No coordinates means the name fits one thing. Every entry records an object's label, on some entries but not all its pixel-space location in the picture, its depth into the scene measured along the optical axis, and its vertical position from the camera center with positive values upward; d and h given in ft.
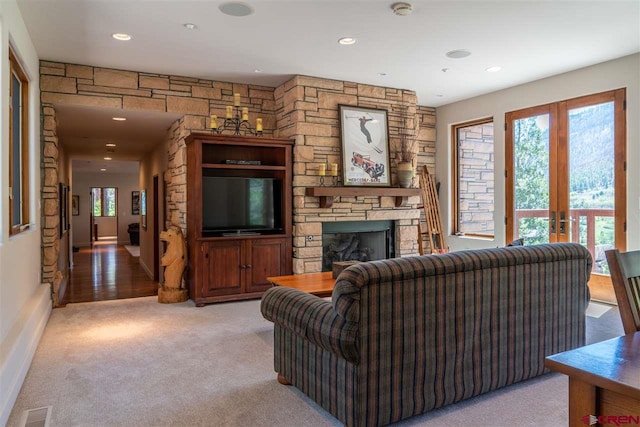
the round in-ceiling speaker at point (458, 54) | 15.25 +5.33
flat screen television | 17.51 +0.15
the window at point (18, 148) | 11.27 +1.77
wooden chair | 5.16 -0.94
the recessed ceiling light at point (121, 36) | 13.44 +5.30
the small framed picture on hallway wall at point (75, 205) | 47.41 +0.57
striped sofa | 6.93 -2.10
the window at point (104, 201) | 51.57 +1.06
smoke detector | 11.49 +5.21
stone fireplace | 18.20 +2.22
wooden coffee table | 11.90 -2.18
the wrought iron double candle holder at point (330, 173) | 18.13 +1.46
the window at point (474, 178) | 21.91 +1.45
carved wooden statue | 17.57 -2.24
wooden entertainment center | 16.83 -0.97
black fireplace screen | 19.54 -1.53
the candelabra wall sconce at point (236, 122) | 17.37 +3.61
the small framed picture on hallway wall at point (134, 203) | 50.65 +0.78
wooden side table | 3.29 -1.35
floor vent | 7.75 -3.70
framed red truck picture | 18.93 +2.68
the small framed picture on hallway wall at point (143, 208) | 29.76 +0.12
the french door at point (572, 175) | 16.38 +1.24
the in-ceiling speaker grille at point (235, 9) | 11.48 +5.27
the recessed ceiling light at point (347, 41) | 14.01 +5.33
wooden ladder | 23.18 -0.52
